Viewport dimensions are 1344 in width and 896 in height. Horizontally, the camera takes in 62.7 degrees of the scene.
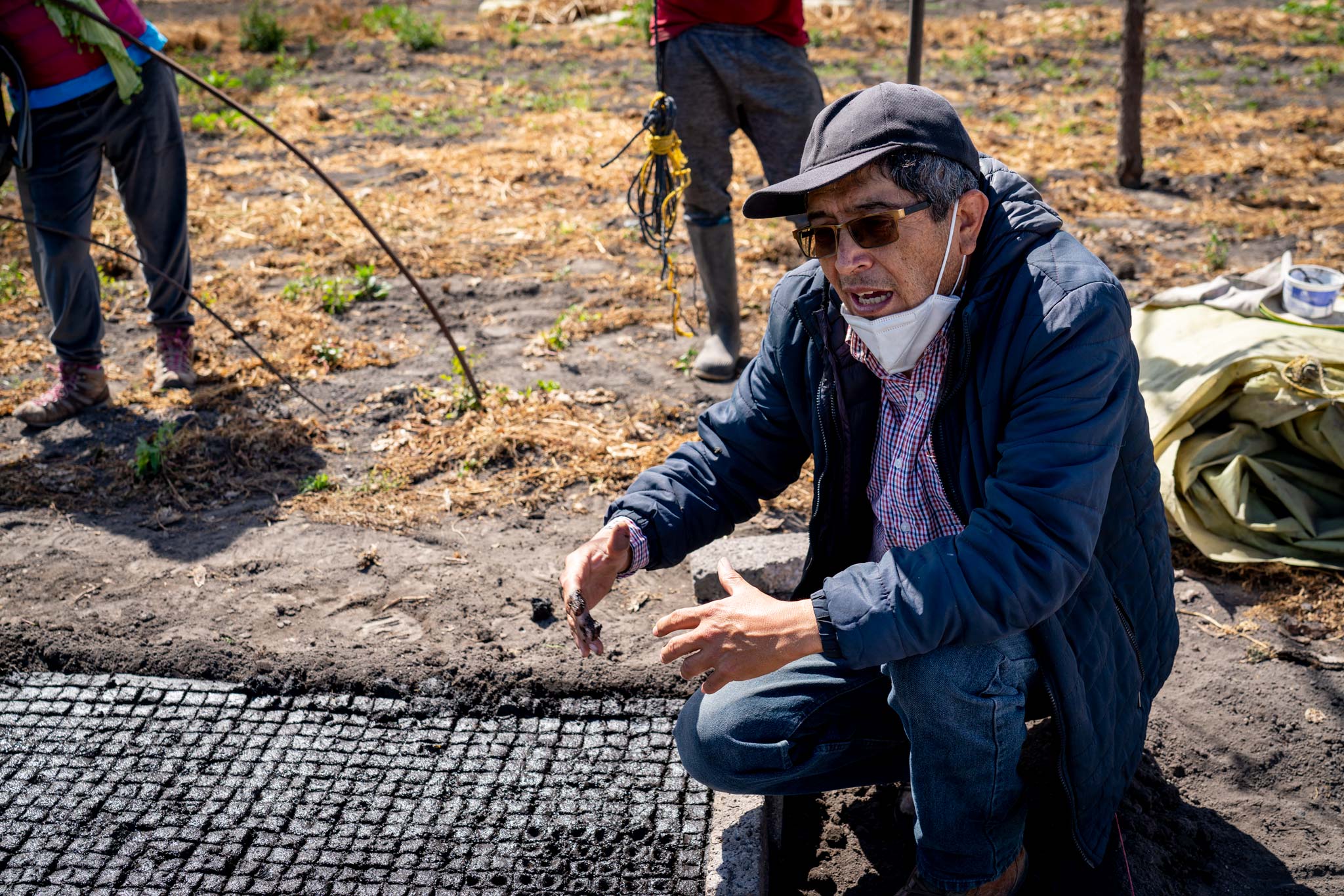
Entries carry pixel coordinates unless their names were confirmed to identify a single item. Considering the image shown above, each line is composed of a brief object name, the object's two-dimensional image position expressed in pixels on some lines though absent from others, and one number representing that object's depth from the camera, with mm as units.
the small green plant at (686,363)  5152
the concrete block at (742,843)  2486
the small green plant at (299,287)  6051
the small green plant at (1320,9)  11023
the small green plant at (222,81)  10266
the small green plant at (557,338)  5410
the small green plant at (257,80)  10297
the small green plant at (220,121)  9117
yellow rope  4238
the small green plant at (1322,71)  8938
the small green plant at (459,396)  4832
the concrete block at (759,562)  3424
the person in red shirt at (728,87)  4445
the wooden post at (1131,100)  6508
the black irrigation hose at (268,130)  3471
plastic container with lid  3912
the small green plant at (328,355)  5340
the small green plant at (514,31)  11961
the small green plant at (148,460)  4363
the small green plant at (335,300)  5938
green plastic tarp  3486
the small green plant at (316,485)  4293
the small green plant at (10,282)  6164
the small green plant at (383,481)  4301
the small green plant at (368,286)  6070
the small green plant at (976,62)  9844
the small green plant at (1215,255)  5673
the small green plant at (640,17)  12086
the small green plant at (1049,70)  9648
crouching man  2021
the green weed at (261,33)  11820
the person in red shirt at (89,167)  4465
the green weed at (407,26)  11836
